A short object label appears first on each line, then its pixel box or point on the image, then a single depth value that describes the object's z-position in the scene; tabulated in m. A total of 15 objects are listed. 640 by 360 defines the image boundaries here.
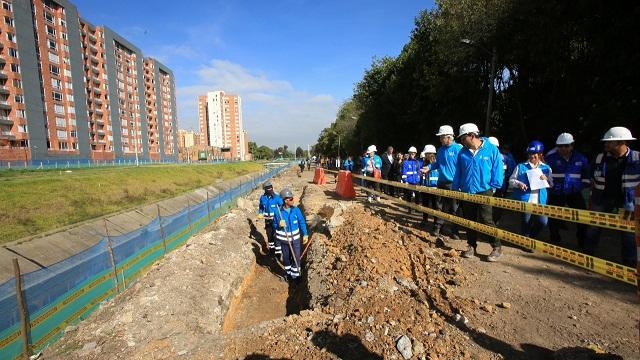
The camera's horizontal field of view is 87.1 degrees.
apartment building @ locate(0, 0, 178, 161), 43.09
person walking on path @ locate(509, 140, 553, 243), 5.28
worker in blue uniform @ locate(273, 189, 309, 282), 7.00
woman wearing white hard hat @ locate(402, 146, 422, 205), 9.64
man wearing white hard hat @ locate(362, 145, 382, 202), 12.28
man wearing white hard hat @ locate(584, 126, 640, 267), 4.14
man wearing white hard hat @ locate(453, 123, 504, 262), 4.69
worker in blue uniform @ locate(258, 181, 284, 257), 8.30
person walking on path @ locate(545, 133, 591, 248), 5.42
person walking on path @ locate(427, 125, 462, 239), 6.04
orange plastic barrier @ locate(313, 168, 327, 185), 22.81
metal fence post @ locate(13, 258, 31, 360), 4.29
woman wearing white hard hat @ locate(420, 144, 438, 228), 7.38
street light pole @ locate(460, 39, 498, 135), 12.98
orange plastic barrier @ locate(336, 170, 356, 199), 13.53
